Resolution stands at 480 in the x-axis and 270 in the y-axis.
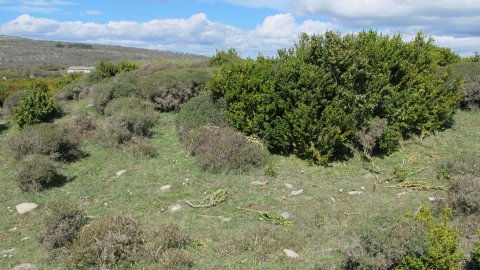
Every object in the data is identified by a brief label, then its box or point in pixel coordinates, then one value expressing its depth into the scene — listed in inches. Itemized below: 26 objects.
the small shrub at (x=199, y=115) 434.6
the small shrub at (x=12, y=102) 569.3
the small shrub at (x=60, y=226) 245.3
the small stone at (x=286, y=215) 282.8
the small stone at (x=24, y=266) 233.6
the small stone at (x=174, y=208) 301.3
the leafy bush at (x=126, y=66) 752.7
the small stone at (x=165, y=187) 338.0
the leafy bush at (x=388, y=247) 188.4
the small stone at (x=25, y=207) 311.0
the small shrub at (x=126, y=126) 430.0
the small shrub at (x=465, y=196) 259.0
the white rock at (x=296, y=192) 319.9
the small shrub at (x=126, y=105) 497.4
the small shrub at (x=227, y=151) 360.8
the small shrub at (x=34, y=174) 337.4
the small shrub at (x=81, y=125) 460.8
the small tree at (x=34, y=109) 501.4
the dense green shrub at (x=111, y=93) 541.0
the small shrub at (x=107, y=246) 221.3
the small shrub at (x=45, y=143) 385.0
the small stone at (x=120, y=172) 371.5
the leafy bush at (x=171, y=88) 535.8
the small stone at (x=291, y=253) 230.7
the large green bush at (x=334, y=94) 374.0
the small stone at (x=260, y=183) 334.6
